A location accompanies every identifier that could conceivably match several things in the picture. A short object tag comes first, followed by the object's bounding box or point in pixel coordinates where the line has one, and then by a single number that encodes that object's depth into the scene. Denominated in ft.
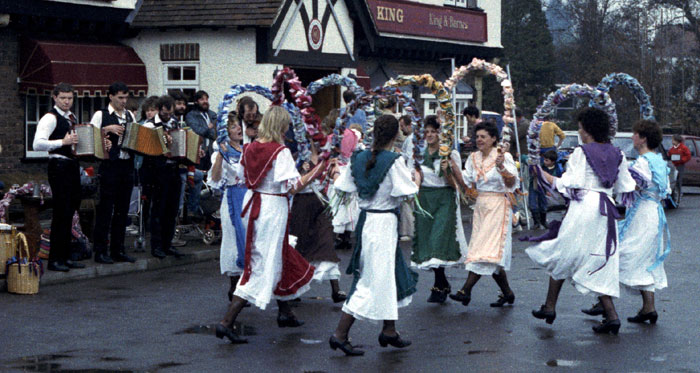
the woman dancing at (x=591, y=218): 30.30
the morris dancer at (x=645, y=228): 31.99
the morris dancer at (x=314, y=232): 34.60
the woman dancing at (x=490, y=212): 33.99
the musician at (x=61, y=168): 38.11
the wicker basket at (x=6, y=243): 36.63
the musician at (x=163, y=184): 43.29
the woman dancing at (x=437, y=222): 35.27
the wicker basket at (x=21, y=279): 36.55
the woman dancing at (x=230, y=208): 32.65
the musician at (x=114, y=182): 40.60
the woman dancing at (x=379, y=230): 27.20
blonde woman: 28.76
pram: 49.11
